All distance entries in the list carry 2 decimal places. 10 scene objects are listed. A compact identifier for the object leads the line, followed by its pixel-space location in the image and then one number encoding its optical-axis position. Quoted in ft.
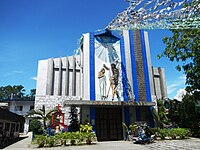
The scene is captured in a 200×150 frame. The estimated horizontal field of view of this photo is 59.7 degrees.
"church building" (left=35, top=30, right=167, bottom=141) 54.34
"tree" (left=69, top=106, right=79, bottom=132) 56.26
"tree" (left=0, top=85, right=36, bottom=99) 206.26
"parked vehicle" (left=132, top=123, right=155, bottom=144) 44.04
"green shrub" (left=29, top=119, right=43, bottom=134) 52.75
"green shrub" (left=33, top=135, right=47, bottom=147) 41.16
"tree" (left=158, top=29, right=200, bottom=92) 41.70
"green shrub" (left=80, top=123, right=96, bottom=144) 44.85
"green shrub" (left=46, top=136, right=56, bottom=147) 41.50
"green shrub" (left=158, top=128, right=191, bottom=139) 49.57
